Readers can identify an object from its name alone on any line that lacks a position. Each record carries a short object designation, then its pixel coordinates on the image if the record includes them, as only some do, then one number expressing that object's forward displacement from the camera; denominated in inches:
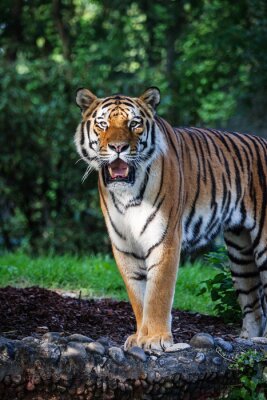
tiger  390.0
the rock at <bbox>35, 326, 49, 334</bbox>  417.0
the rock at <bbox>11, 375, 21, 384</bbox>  329.7
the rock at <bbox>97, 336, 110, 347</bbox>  364.1
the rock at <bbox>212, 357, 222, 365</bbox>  374.9
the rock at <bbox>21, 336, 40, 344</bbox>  340.2
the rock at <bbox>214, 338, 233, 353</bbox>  385.2
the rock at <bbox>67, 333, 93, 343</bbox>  354.6
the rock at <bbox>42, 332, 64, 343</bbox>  344.2
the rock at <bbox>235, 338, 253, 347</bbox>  400.2
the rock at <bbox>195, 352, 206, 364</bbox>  370.8
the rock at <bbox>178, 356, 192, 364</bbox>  367.9
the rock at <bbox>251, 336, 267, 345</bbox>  409.9
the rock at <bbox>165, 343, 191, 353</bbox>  375.5
